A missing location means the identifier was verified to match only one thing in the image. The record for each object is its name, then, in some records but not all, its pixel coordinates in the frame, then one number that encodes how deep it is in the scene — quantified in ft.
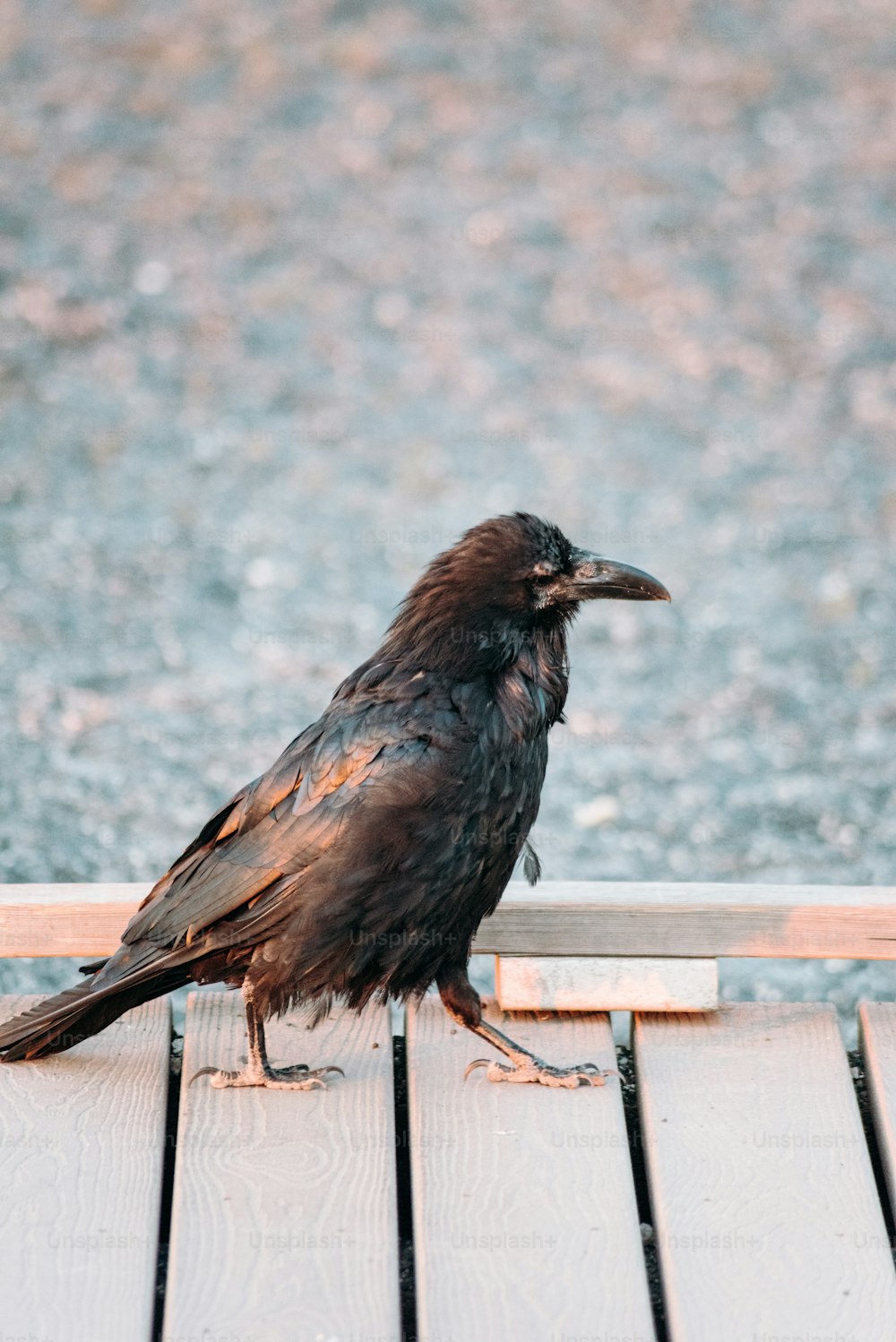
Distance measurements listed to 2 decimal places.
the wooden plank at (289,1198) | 20.48
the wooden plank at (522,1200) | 20.57
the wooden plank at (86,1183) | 20.45
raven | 25.17
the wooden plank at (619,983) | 26.81
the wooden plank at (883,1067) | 24.20
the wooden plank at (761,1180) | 20.68
